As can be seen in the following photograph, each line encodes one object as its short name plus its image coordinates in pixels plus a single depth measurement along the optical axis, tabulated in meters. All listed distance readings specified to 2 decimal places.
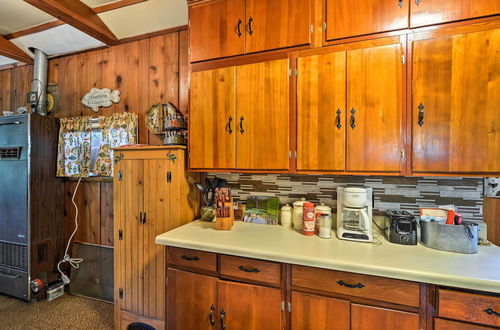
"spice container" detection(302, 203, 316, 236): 1.55
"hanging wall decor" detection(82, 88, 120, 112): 2.52
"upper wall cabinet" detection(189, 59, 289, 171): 1.61
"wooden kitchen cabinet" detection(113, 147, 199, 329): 1.83
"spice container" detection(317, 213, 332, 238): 1.50
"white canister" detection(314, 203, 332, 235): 1.59
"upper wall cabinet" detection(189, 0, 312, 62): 1.55
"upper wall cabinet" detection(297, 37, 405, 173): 1.37
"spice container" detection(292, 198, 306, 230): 1.73
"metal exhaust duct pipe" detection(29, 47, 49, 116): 2.70
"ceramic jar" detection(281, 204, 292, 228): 1.79
